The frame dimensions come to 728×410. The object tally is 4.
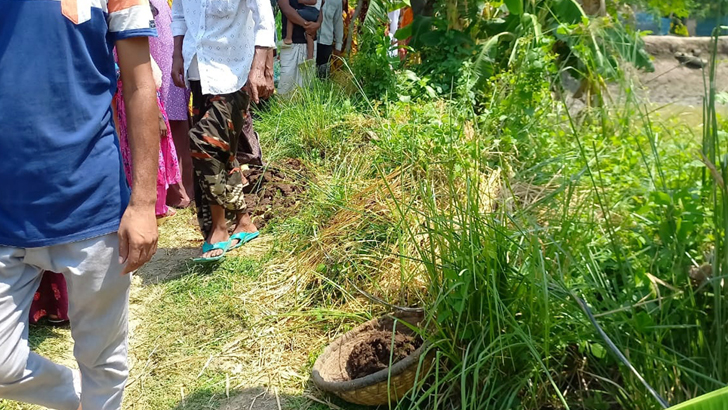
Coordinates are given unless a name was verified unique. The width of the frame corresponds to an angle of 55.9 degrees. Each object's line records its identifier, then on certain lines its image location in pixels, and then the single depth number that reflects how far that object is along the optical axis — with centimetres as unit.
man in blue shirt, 195
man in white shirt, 398
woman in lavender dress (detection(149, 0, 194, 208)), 485
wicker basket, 252
